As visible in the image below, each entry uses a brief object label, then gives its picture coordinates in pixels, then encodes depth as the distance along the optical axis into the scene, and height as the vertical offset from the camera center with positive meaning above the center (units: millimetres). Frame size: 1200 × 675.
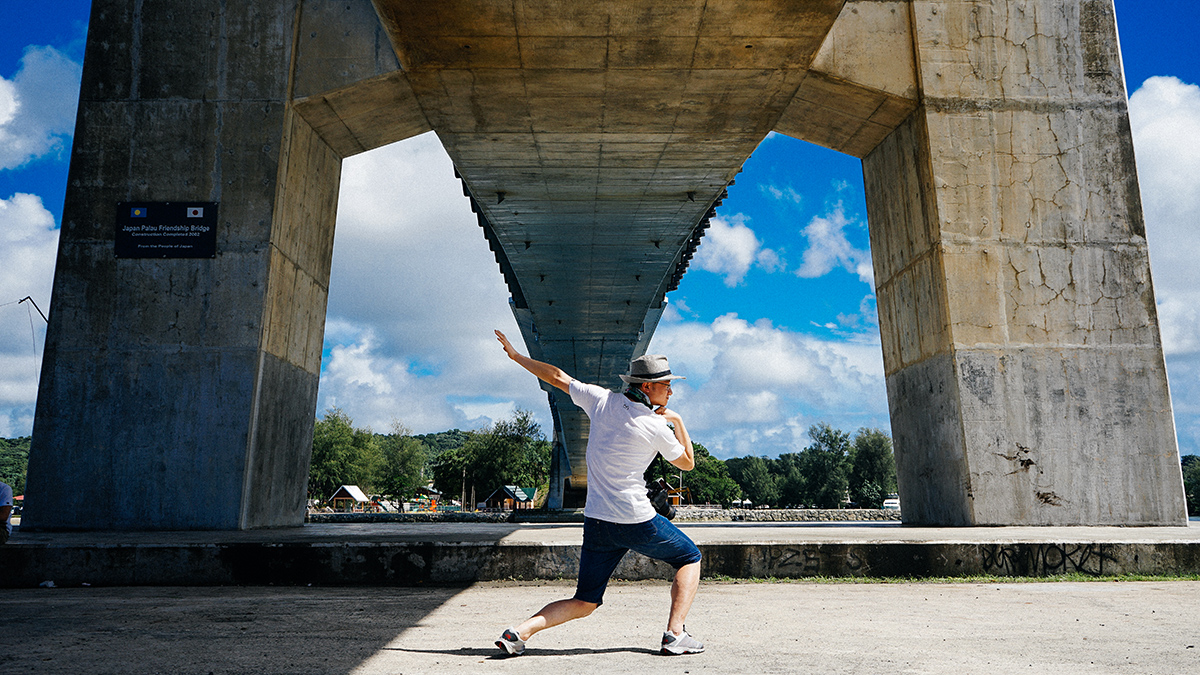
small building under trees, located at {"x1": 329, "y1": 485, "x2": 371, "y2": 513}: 73500 +610
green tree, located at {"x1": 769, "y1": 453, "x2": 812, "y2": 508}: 102500 +2371
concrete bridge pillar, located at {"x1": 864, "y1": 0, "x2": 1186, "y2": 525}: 9734 +2681
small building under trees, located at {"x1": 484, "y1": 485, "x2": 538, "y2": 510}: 74062 +705
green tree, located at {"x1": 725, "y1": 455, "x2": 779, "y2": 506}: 116288 +3342
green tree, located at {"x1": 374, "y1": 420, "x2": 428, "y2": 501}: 87938 +4419
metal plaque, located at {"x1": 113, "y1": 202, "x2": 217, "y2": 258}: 10195 +3317
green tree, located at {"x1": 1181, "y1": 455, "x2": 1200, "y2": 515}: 66806 +2053
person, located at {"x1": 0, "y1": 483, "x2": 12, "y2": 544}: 6770 -6
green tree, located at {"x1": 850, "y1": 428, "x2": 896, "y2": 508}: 86625 +3849
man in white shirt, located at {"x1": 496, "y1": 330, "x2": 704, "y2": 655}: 3746 +55
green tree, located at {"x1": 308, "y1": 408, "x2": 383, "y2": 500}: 76438 +4528
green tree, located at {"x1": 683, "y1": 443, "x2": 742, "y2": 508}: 105000 +3016
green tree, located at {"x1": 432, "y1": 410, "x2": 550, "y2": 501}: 74750 +4388
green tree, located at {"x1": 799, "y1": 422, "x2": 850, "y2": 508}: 95125 +4321
